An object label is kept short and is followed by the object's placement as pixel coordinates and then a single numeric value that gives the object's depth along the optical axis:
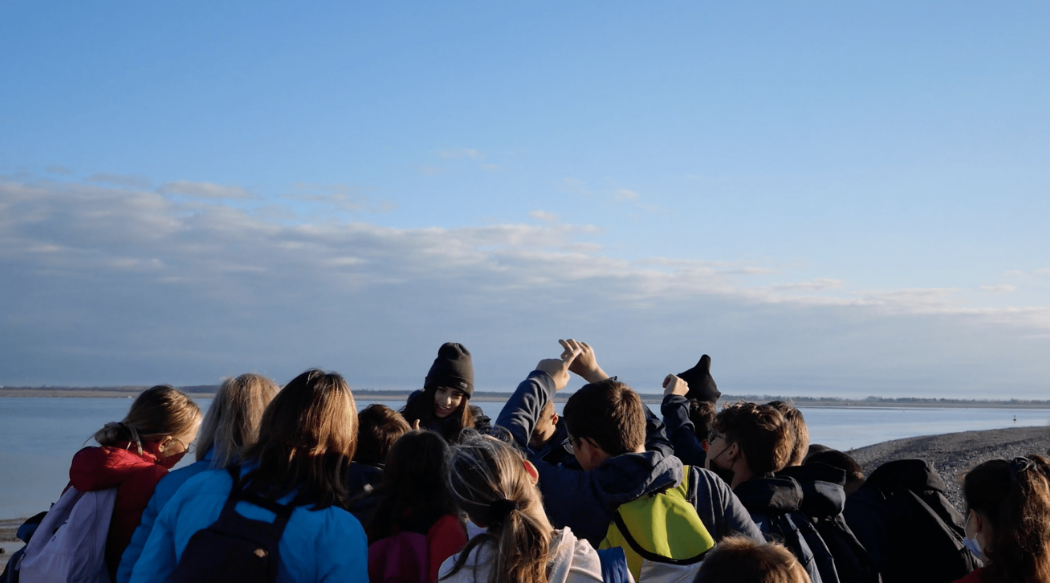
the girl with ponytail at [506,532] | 2.40
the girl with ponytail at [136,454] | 3.26
